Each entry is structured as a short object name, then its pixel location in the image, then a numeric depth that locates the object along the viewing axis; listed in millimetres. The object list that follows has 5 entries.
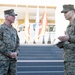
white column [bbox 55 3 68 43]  15992
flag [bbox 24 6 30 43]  15594
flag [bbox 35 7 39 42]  15602
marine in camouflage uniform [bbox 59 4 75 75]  3158
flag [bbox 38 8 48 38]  15492
